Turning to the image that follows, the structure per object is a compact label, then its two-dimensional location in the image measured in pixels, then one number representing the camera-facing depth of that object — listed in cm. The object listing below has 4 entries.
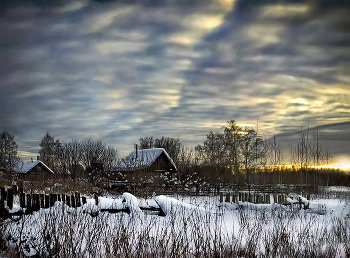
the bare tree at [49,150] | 5768
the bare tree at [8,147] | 4682
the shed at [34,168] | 4736
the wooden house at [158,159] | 3547
